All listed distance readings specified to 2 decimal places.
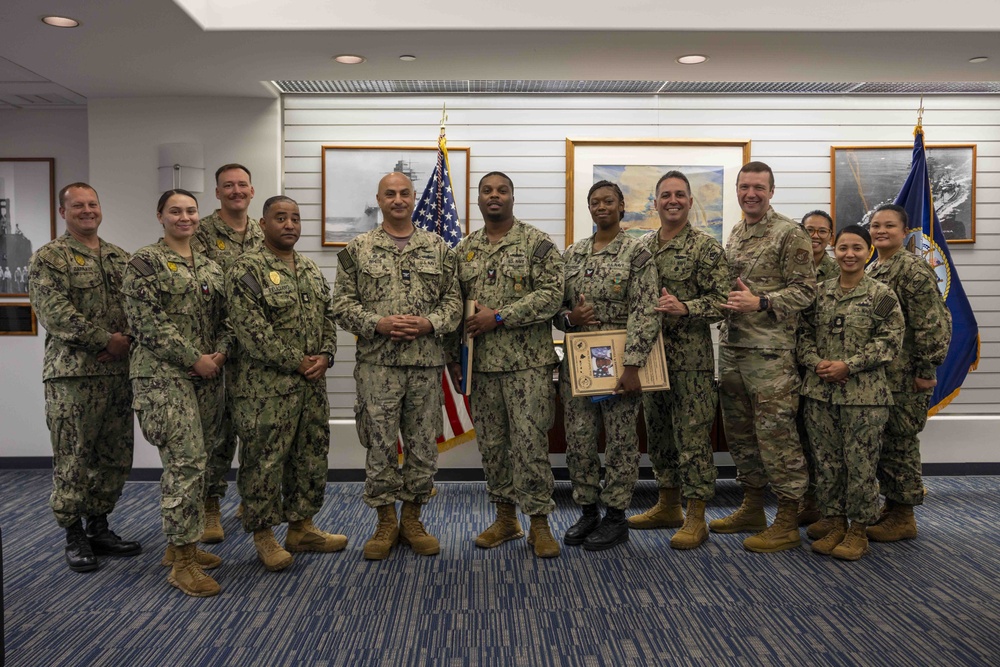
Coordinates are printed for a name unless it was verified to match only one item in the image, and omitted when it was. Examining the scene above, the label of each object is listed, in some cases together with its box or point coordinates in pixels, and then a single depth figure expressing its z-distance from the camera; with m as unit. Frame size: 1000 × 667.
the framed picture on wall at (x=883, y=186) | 5.52
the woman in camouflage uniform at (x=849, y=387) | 3.47
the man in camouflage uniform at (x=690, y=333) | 3.70
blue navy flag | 5.03
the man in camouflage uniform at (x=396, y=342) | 3.46
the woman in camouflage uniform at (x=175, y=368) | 3.12
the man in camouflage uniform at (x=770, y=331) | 3.63
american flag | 4.90
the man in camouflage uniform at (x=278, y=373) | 3.29
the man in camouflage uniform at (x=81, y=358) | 3.40
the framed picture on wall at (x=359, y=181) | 5.45
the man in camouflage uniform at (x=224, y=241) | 3.84
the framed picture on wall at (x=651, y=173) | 5.48
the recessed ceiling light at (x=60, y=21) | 3.56
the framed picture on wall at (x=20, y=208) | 5.66
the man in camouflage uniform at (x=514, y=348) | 3.54
